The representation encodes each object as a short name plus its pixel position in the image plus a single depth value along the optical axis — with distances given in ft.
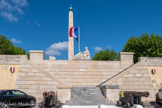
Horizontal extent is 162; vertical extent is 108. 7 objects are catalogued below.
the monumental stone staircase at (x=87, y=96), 44.32
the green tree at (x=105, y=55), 154.61
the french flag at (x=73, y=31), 93.22
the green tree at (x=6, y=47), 108.74
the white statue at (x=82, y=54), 73.50
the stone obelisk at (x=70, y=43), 94.89
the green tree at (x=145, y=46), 97.60
